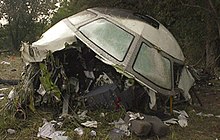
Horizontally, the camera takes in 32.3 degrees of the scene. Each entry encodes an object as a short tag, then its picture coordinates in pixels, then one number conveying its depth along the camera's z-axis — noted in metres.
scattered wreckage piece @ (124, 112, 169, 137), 5.03
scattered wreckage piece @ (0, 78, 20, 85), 8.58
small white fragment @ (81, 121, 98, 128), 5.36
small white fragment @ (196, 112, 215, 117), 6.42
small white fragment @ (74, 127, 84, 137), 5.06
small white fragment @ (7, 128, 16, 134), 5.16
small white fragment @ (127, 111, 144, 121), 5.29
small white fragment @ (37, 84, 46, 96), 5.91
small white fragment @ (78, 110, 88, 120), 5.68
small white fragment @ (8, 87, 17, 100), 5.90
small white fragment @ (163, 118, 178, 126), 5.73
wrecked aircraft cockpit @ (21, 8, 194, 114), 5.79
